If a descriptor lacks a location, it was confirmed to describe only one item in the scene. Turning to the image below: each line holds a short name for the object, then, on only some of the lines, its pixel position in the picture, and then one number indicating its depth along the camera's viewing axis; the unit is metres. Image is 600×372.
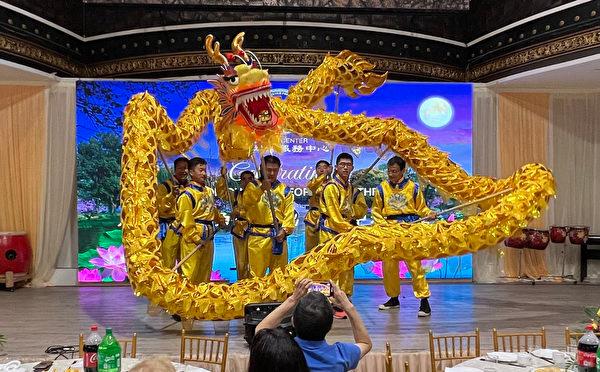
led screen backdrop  7.66
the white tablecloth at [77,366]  2.98
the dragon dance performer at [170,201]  5.79
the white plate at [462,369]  2.88
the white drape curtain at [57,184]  7.62
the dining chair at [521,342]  4.66
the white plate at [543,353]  3.25
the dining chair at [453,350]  3.47
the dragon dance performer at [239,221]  5.80
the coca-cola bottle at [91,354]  2.75
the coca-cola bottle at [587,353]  2.53
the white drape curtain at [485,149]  7.98
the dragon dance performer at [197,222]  5.38
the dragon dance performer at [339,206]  5.77
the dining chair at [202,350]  3.35
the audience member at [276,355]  1.72
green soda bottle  2.66
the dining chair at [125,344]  3.41
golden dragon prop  4.66
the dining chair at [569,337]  3.39
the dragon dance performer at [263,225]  5.72
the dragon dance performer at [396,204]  5.95
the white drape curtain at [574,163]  8.25
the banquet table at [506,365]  3.07
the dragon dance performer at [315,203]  6.38
